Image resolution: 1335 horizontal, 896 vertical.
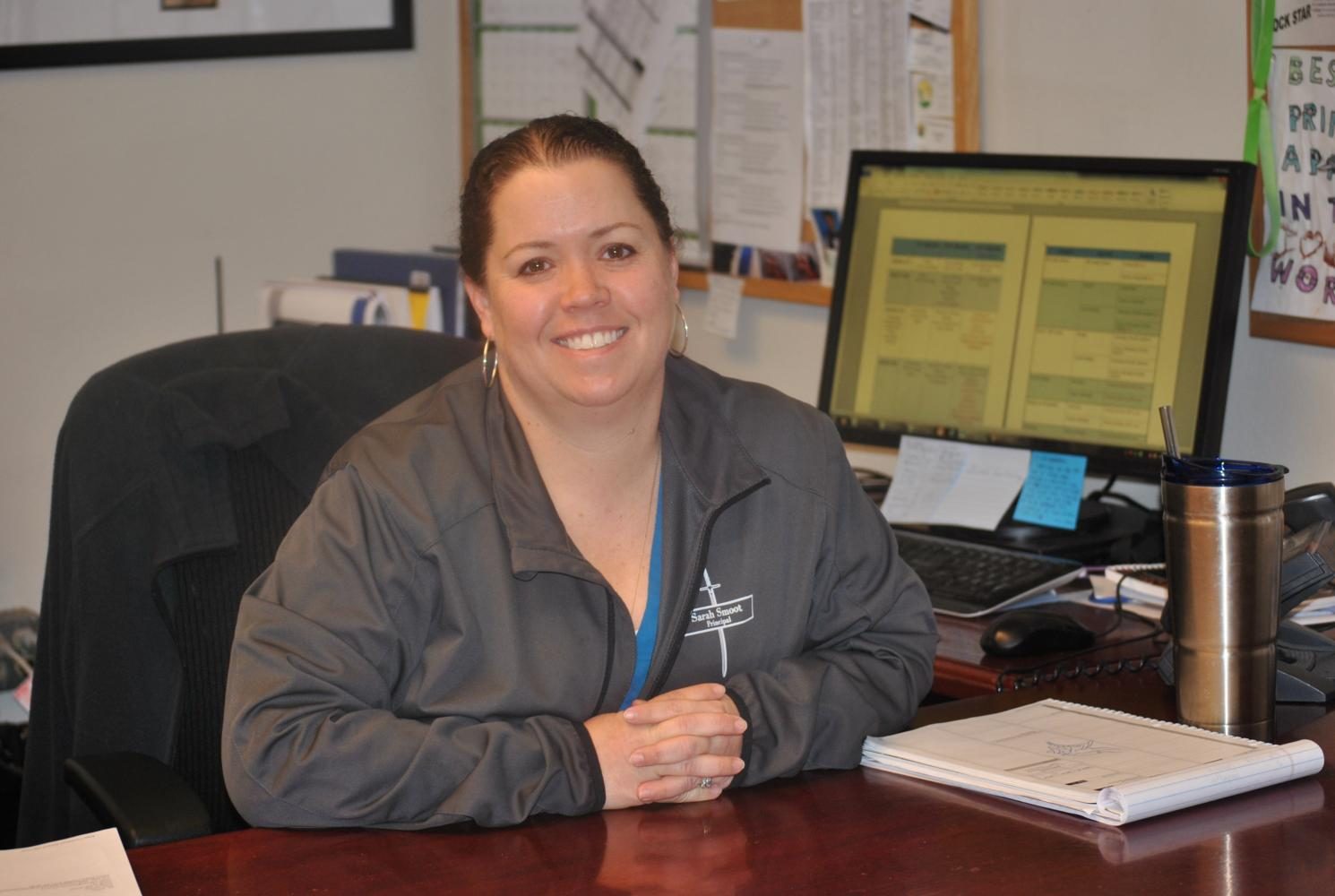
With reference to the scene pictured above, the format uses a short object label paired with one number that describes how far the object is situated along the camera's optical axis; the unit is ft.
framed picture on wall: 9.53
